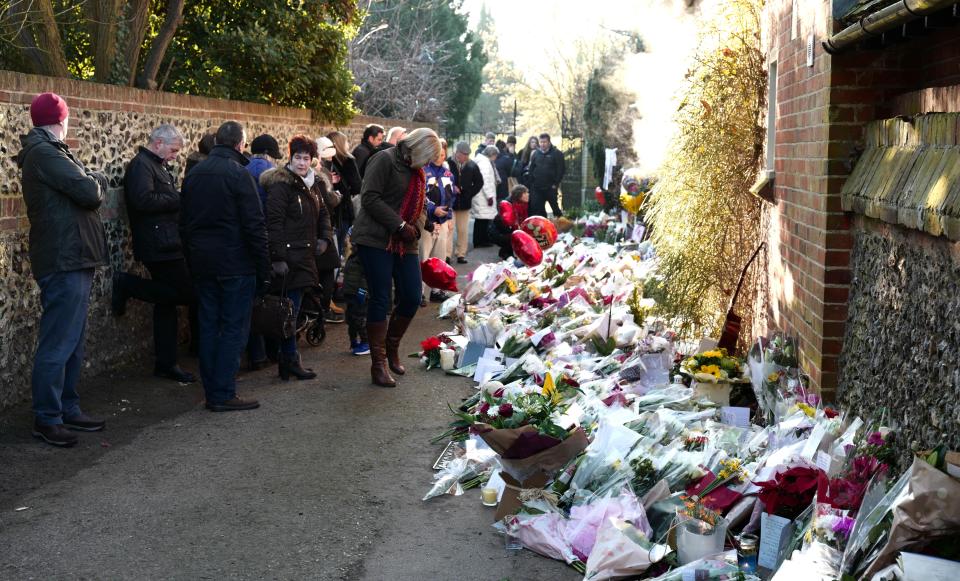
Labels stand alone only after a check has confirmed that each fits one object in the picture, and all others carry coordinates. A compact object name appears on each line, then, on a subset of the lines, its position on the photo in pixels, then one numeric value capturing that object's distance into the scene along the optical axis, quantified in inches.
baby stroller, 382.6
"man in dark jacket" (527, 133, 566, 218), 799.1
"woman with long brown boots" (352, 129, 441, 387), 325.7
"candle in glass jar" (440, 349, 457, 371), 359.9
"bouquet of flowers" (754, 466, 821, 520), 168.4
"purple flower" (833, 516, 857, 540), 149.9
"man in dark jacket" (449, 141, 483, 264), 649.0
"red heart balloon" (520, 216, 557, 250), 523.1
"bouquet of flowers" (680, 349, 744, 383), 253.8
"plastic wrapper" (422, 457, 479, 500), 232.8
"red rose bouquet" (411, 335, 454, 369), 366.0
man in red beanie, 260.2
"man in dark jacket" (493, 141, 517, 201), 844.6
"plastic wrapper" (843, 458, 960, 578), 125.3
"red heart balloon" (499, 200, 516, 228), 592.4
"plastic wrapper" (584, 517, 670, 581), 175.3
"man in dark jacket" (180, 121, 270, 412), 296.0
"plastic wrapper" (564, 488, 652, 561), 188.4
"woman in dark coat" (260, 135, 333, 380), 338.0
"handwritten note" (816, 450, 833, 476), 173.9
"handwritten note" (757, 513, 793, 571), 166.4
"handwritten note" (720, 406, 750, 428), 231.8
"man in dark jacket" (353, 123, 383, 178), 494.3
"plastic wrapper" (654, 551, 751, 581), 162.7
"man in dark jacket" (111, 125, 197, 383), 327.9
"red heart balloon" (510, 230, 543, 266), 462.9
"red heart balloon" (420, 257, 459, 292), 379.9
